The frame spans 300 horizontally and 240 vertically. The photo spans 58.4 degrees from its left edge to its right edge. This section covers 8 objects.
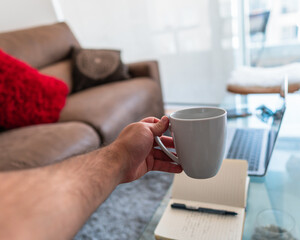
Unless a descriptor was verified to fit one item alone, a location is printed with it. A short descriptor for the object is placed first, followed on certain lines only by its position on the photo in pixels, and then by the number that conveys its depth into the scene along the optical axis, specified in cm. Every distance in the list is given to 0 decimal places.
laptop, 88
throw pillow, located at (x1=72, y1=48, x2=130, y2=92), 194
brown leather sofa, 110
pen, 69
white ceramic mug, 47
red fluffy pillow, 143
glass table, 71
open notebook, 65
